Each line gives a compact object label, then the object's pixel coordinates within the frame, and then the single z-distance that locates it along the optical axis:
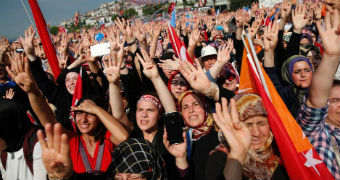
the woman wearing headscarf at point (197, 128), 2.00
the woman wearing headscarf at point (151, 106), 2.35
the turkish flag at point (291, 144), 1.62
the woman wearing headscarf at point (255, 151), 1.68
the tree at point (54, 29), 97.61
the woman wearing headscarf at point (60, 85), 3.20
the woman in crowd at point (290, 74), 2.54
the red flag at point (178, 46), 3.45
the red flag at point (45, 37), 3.85
